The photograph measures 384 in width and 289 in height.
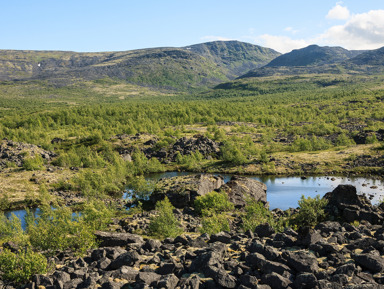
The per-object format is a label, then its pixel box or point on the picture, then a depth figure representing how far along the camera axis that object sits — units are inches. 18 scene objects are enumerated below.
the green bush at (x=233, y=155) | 4037.9
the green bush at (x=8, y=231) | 1641.2
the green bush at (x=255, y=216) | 1435.8
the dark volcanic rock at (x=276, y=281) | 717.3
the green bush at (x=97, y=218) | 1679.4
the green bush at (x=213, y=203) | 2247.9
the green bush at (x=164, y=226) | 1605.6
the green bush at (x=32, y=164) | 3651.8
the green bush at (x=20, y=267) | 895.7
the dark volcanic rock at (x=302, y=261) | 776.3
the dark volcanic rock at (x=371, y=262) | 756.0
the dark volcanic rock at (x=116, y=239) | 1266.0
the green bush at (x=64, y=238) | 1233.4
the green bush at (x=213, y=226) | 1466.5
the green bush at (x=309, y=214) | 1470.2
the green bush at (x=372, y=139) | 4525.6
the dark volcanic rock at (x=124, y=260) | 935.0
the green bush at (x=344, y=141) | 4603.8
